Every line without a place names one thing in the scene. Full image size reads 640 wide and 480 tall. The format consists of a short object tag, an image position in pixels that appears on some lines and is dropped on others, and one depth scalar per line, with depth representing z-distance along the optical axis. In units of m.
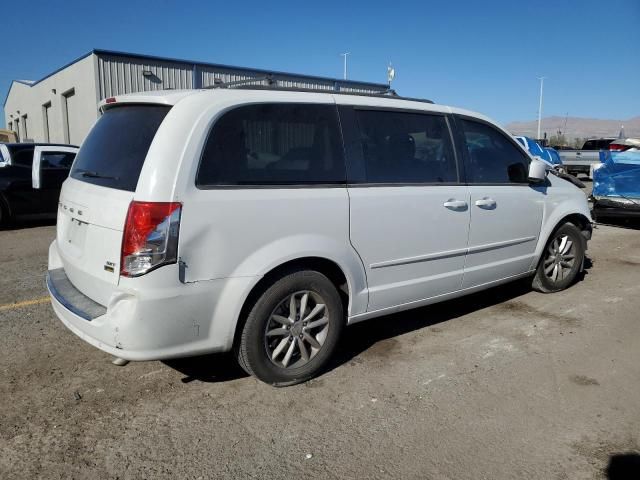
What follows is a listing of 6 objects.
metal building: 17.91
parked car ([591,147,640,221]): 9.13
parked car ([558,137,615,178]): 21.59
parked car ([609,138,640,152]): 13.39
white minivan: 2.82
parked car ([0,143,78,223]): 9.27
